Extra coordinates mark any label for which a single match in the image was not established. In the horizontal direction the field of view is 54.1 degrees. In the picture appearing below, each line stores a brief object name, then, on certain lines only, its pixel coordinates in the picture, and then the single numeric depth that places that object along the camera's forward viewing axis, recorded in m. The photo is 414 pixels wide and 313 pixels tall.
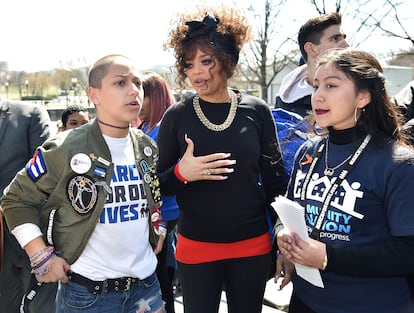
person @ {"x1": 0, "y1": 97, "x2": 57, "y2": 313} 2.70
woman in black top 2.08
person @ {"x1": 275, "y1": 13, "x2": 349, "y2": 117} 2.89
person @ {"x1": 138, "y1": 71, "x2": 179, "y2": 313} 2.83
